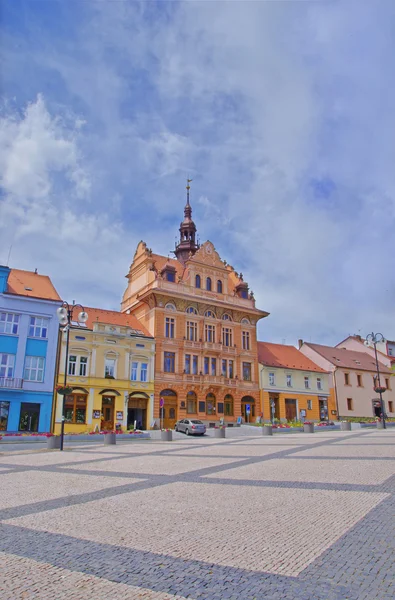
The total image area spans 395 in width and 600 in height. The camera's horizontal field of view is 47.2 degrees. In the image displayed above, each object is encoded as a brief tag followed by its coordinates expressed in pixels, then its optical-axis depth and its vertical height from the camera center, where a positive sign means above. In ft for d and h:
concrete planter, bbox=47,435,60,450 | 70.44 -2.00
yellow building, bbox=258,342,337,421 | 172.86 +16.58
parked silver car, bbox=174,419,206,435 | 115.85 +0.69
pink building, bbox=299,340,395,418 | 194.08 +21.61
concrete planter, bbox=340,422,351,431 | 118.27 +0.97
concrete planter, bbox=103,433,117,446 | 81.41 -1.79
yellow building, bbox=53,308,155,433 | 128.57 +15.51
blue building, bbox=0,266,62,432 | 116.06 +19.20
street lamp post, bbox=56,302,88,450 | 67.80 +16.55
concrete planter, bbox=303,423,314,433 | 116.94 +0.46
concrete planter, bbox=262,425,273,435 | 108.41 -0.05
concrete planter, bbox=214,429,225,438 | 103.96 -0.72
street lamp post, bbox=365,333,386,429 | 116.16 +23.25
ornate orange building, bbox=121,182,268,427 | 150.82 +34.10
